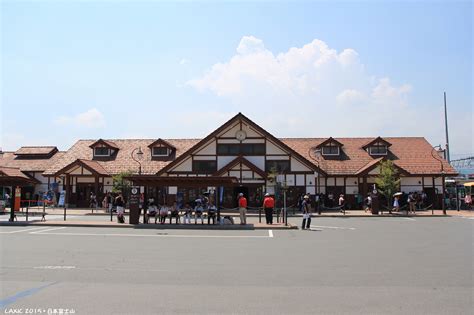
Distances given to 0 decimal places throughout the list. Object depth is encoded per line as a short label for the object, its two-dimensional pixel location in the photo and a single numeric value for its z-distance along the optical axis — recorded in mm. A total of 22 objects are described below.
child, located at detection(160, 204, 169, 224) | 23125
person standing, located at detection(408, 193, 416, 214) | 32938
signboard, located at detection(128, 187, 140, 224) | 22797
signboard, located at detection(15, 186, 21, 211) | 26109
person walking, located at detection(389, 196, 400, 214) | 33219
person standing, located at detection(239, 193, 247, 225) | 22281
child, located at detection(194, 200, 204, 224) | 23569
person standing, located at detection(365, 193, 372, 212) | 33938
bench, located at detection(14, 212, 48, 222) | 28281
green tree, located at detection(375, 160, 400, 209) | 33344
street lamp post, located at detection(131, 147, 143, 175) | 36812
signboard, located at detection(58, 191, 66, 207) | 38159
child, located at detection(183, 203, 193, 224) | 23138
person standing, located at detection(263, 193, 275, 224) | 22625
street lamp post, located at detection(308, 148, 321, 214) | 36988
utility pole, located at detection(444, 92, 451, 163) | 52712
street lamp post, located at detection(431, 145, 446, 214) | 35953
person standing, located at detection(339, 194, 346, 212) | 32547
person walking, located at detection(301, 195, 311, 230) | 20609
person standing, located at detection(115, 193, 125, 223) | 23391
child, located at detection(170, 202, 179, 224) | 23375
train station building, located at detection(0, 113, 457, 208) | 36625
